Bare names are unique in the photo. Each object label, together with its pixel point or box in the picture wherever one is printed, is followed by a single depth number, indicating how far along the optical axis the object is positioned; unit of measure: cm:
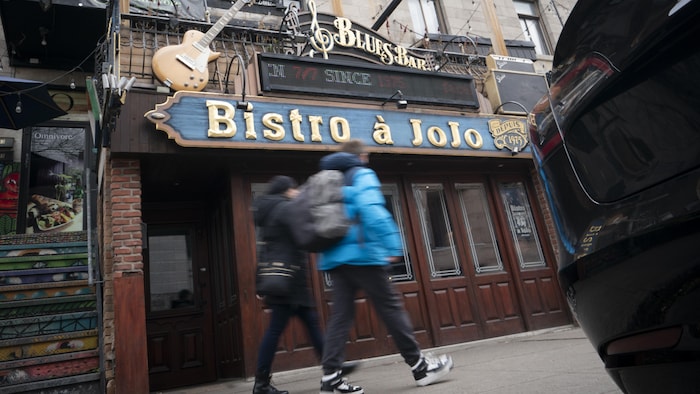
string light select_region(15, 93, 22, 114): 747
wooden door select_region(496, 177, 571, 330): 779
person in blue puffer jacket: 314
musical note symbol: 743
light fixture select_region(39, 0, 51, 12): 810
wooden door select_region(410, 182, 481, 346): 706
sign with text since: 672
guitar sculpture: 609
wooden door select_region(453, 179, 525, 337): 743
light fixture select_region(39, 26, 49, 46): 875
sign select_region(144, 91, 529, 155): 570
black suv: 138
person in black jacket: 350
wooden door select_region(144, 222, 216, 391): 695
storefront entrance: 644
